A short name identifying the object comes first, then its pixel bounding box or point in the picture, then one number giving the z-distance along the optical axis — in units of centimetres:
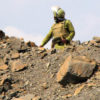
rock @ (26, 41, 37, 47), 2144
